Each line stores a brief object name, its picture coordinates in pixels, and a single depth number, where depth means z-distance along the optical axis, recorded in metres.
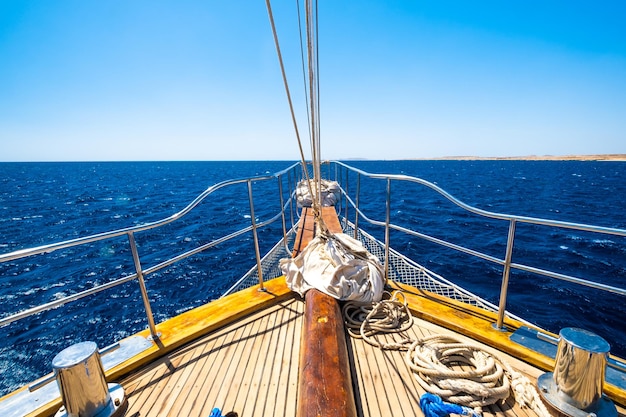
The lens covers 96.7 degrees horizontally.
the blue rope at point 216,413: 1.64
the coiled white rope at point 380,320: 2.35
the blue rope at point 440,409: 1.69
